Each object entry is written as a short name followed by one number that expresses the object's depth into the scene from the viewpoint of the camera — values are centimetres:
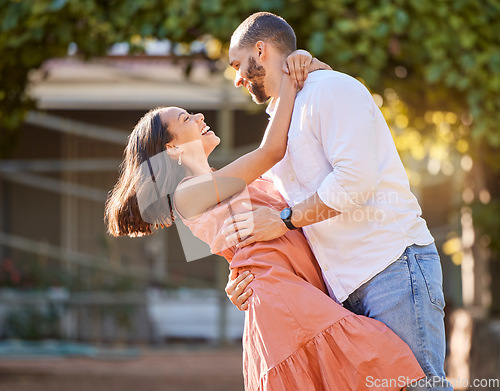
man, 535
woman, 534
